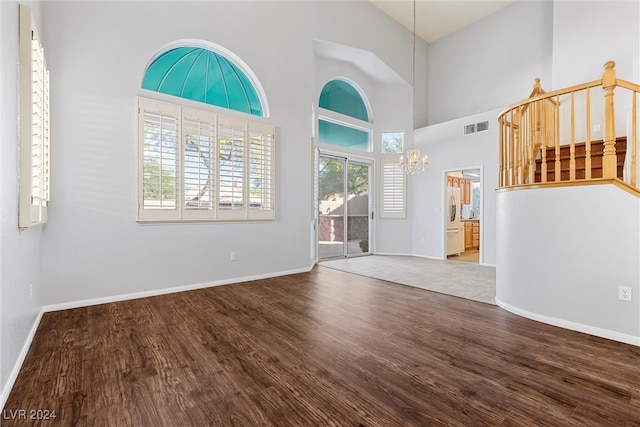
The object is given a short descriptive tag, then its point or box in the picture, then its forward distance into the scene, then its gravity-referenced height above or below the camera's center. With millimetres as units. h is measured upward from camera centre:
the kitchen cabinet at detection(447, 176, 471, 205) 7352 +753
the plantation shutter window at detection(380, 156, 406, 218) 7438 +630
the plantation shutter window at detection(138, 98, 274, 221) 3672 +669
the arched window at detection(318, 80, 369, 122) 6548 +2678
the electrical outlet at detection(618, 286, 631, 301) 2422 -653
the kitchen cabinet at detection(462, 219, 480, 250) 8648 -594
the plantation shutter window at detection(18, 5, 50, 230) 2023 +659
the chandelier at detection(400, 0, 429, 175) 4863 +877
